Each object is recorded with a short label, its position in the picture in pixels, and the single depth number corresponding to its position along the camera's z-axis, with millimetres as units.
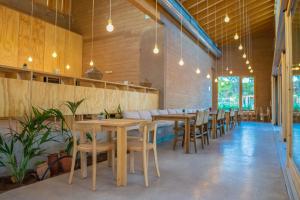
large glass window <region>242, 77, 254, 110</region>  13734
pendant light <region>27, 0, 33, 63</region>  7831
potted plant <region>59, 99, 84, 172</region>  3584
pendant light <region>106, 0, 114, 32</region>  3848
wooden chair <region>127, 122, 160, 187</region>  3015
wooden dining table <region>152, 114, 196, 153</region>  4912
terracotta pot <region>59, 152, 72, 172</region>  3574
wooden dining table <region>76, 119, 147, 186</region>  2924
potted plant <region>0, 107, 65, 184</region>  3010
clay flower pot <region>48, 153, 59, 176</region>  3482
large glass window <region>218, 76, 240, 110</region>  14125
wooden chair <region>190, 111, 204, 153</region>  5227
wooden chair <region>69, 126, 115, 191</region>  2855
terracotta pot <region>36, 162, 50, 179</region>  3350
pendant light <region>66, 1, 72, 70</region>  8891
